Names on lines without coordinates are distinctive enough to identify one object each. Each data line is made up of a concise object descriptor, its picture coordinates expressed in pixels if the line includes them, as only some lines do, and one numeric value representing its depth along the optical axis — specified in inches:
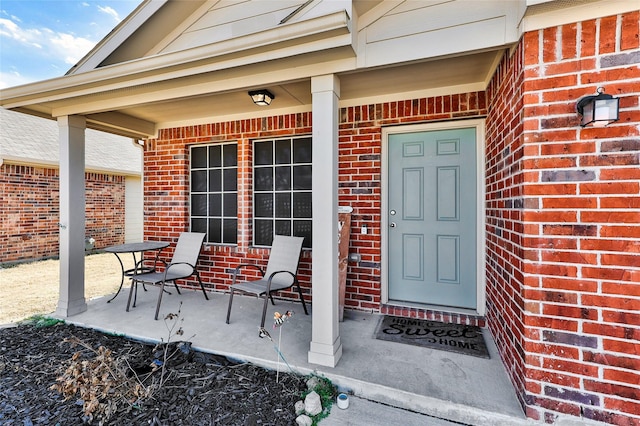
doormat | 101.6
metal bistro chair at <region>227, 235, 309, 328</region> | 125.1
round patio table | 145.5
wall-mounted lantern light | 61.1
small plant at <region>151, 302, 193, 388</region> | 85.3
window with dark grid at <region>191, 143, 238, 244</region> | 168.7
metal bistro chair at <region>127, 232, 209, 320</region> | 140.3
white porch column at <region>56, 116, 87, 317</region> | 134.0
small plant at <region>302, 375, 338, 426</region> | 74.3
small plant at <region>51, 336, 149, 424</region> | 71.9
